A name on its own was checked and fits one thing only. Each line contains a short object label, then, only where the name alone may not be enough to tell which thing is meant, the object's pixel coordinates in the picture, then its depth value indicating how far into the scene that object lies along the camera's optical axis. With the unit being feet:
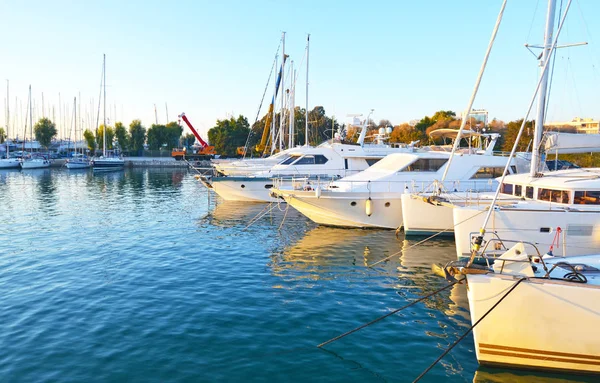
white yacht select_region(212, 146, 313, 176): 100.19
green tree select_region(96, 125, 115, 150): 293.64
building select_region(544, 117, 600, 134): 211.61
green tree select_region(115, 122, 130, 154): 297.63
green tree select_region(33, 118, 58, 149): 297.12
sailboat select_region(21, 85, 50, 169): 219.82
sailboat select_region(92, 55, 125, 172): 208.76
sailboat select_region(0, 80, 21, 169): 224.33
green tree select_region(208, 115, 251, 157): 268.00
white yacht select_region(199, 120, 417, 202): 85.76
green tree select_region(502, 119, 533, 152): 137.20
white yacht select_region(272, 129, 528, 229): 60.34
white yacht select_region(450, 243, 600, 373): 20.54
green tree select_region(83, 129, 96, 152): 297.86
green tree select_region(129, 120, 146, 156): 303.48
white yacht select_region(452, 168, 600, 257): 39.96
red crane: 257.98
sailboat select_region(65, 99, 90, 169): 215.51
